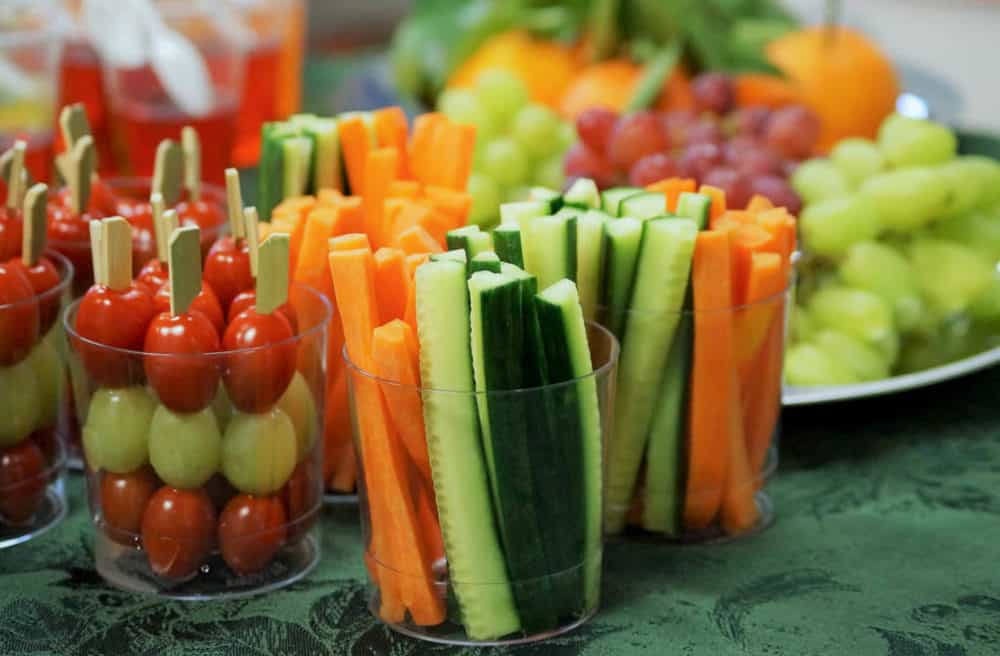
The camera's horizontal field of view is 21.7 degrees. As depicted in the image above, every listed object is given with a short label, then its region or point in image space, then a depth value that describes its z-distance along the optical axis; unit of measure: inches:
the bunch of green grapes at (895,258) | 33.6
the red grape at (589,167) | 35.7
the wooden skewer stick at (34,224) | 30.0
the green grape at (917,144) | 34.8
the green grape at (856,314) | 33.4
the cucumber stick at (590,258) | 29.7
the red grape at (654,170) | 34.0
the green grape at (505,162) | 36.8
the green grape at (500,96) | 37.9
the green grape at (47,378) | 30.7
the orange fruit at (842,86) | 42.8
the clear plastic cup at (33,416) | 30.4
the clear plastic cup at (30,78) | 38.0
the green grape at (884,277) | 33.8
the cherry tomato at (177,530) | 29.2
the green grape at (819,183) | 34.9
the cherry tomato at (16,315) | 29.9
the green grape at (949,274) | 34.4
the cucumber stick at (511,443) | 27.4
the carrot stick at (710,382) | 29.7
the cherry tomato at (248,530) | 29.5
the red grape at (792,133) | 37.0
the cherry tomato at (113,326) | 29.0
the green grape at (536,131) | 37.5
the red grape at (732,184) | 33.5
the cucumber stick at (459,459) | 27.6
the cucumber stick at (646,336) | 29.4
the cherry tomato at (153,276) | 29.7
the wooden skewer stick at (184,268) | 28.4
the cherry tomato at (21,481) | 30.7
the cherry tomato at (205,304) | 29.4
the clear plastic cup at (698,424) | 30.1
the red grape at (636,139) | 35.1
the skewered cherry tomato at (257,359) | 28.9
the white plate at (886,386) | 32.4
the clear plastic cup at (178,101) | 40.2
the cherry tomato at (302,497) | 29.8
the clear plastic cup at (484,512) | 27.9
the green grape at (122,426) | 29.1
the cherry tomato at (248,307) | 29.5
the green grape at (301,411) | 29.5
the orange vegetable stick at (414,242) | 29.6
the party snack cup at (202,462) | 28.9
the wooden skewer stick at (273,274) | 28.7
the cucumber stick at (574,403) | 27.6
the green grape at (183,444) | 28.9
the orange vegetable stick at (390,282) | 28.6
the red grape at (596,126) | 35.7
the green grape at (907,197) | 34.1
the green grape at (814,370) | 33.2
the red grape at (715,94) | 38.6
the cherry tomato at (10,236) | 30.7
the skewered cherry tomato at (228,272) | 30.0
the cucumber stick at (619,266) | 29.5
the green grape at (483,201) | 36.0
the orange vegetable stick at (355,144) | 32.3
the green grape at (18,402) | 30.4
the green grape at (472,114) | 37.5
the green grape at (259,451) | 29.1
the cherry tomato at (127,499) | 29.4
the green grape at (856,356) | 33.4
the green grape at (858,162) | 35.2
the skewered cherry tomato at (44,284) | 30.4
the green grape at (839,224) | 33.9
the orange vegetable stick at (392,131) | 32.6
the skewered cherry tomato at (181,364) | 28.7
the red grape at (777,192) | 34.1
